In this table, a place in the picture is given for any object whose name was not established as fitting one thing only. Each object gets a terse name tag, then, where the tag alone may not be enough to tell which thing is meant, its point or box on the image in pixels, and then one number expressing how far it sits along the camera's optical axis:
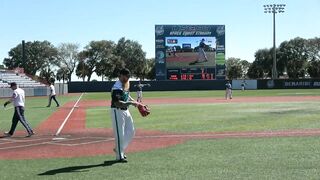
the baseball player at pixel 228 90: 43.04
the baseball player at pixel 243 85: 77.62
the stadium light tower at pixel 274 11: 78.44
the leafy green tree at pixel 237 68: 151.88
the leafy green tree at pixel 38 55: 130.88
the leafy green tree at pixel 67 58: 124.50
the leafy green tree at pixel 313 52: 128.50
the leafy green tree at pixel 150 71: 130.00
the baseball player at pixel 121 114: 9.99
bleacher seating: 70.32
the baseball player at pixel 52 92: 34.78
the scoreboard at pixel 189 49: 64.00
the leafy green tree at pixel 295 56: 128.75
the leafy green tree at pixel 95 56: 123.46
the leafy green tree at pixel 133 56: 128.75
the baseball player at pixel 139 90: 38.92
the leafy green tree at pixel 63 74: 123.32
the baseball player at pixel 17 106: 16.14
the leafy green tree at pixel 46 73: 127.94
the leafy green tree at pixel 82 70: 122.12
